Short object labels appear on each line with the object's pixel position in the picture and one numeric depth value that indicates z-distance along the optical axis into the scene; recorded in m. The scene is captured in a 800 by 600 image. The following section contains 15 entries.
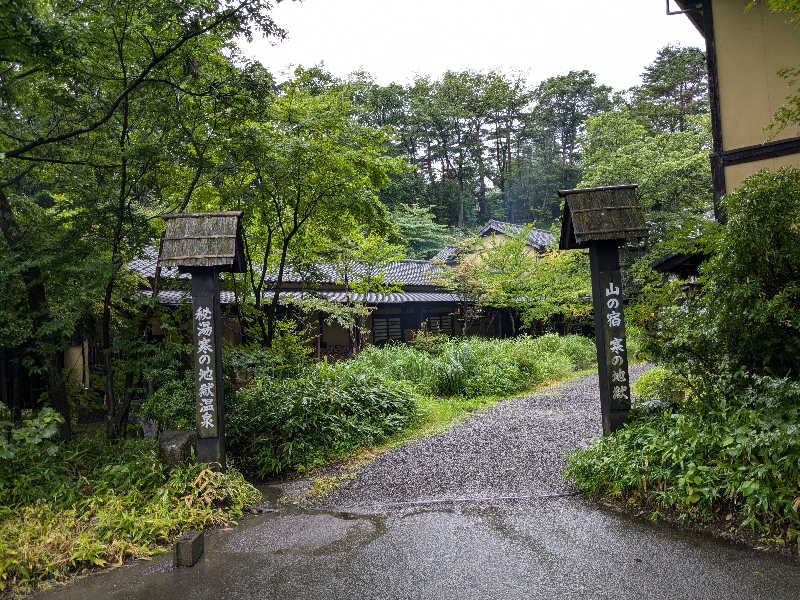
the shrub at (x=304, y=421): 7.00
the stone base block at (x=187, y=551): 4.15
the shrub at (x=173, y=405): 6.32
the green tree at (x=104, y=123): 5.98
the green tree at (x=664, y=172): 18.47
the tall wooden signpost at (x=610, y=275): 5.71
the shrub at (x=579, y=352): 16.75
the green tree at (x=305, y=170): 7.36
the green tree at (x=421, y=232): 32.22
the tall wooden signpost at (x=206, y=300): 5.75
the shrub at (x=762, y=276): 4.75
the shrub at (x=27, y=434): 4.69
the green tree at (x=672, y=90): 32.06
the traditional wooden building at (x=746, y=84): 8.07
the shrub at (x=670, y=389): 5.65
